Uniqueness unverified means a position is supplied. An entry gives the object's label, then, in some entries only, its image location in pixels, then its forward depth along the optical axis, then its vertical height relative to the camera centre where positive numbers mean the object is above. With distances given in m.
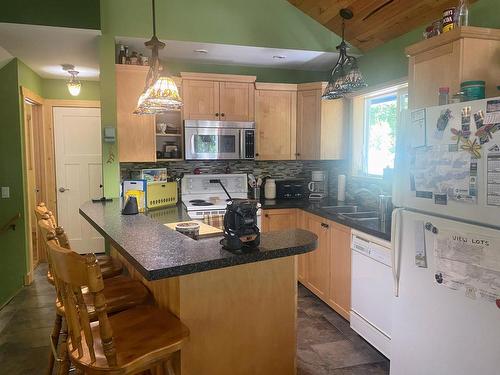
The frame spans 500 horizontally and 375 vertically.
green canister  2.01 +0.38
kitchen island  1.55 -0.59
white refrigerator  1.67 -0.39
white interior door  5.14 -0.04
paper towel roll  4.27 -0.28
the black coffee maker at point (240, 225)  1.60 -0.26
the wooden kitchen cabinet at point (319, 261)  3.45 -0.93
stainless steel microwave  3.95 +0.25
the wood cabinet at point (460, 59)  2.21 +0.61
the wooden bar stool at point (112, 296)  1.84 -0.67
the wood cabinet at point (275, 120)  4.26 +0.48
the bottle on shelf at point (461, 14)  2.28 +0.88
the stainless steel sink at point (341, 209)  3.68 -0.45
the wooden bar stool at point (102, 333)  1.28 -0.66
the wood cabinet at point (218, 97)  3.97 +0.71
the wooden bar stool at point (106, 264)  2.22 -0.66
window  3.63 +0.36
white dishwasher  2.60 -0.92
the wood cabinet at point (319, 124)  4.14 +0.42
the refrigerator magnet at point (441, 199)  1.88 -0.19
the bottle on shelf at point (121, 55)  3.67 +1.05
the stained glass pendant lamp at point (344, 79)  2.65 +0.58
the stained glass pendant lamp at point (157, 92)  2.26 +0.43
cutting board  2.10 -0.39
